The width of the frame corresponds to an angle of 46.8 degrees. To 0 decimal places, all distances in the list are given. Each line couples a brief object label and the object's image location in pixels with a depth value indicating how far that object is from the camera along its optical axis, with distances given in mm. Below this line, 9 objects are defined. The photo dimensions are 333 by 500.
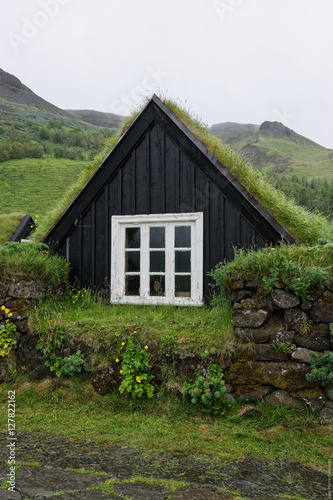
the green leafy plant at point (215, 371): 5412
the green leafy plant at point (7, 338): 6609
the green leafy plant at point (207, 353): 5461
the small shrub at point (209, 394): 5195
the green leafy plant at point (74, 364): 6086
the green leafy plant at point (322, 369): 4820
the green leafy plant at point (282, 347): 5152
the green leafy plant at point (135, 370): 5621
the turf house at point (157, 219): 7227
